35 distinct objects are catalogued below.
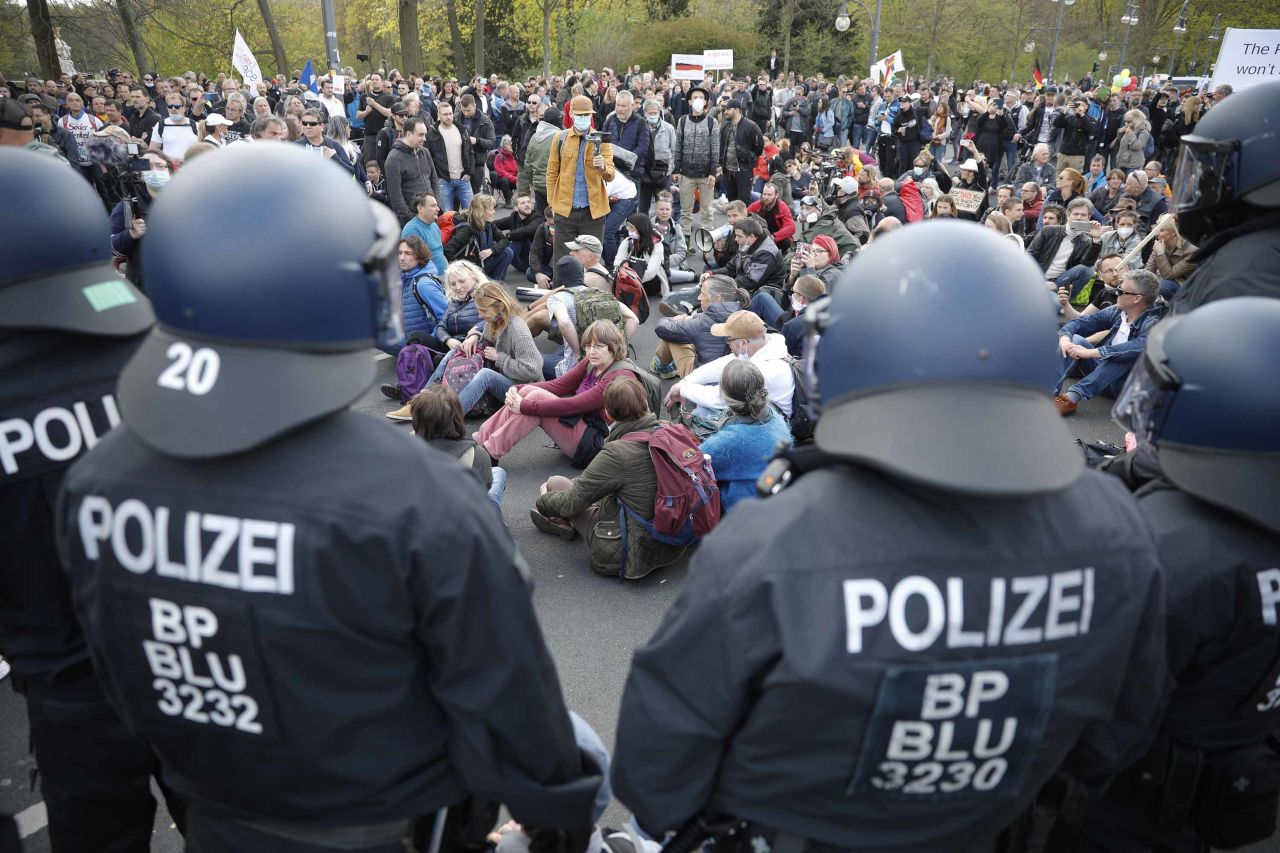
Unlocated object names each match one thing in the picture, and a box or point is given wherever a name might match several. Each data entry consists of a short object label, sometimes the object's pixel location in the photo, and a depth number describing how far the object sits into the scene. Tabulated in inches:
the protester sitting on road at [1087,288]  333.7
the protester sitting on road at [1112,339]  290.8
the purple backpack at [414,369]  294.7
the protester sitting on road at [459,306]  300.0
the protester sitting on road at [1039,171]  572.4
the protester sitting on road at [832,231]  362.3
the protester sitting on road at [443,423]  180.1
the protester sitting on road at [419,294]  308.2
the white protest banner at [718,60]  924.6
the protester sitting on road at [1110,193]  494.9
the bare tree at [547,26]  1312.7
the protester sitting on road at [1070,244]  373.4
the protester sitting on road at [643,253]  397.4
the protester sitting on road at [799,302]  288.7
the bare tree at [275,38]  1175.6
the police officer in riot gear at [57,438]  83.5
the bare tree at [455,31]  1411.2
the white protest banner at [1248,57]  485.7
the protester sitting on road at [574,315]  286.5
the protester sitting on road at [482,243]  412.8
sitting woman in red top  237.6
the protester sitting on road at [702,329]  288.5
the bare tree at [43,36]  933.2
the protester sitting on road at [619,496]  197.3
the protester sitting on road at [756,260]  357.4
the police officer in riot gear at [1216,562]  76.0
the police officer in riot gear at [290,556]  60.6
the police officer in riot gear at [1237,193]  115.6
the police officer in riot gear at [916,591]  58.9
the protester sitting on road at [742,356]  240.1
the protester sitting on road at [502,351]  275.4
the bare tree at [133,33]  1046.4
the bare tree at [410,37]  1127.0
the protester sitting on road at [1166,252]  288.4
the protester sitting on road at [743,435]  204.7
